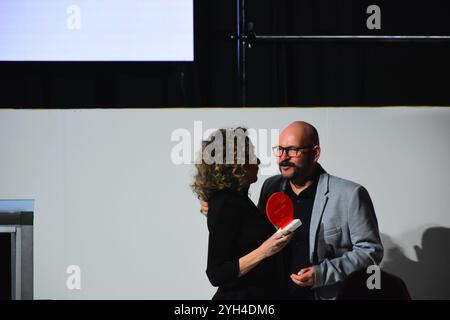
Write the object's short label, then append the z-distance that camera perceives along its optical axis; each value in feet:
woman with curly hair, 14.85
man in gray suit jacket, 15.42
